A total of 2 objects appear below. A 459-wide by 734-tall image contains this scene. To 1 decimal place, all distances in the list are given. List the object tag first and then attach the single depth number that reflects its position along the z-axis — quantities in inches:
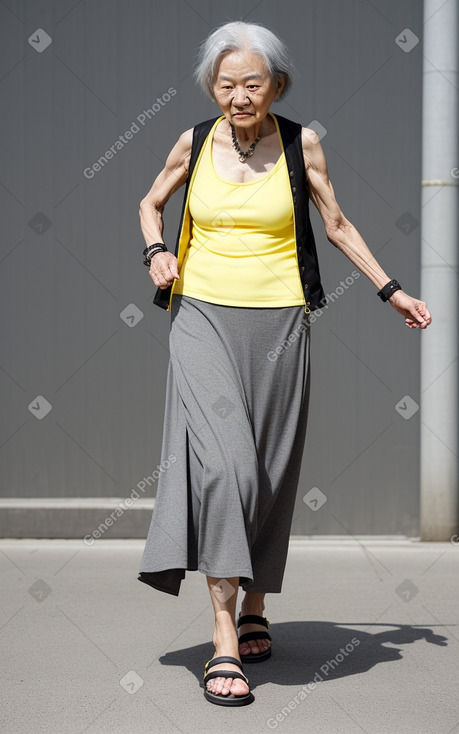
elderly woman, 238.7
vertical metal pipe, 398.9
